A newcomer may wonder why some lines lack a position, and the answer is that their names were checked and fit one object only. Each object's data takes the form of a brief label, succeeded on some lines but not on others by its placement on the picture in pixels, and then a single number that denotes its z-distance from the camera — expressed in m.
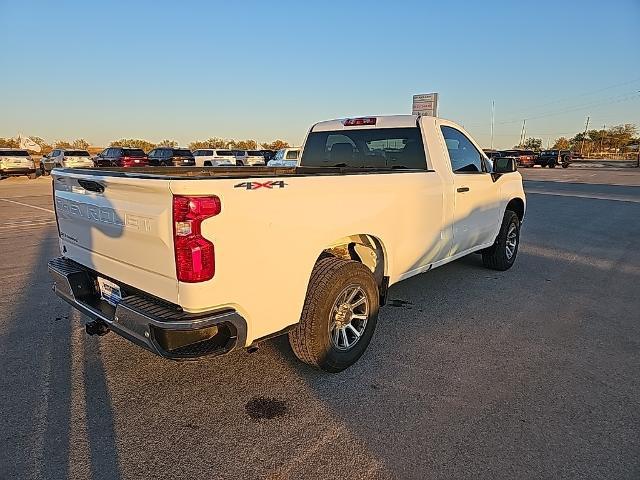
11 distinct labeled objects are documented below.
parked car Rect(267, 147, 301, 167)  20.67
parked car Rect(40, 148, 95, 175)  25.41
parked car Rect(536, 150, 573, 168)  46.59
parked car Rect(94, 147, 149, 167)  27.11
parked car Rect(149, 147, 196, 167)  28.62
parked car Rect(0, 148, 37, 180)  24.56
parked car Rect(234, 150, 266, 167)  30.70
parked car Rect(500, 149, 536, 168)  46.47
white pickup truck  2.30
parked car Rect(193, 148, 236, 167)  29.09
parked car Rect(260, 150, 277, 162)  33.28
